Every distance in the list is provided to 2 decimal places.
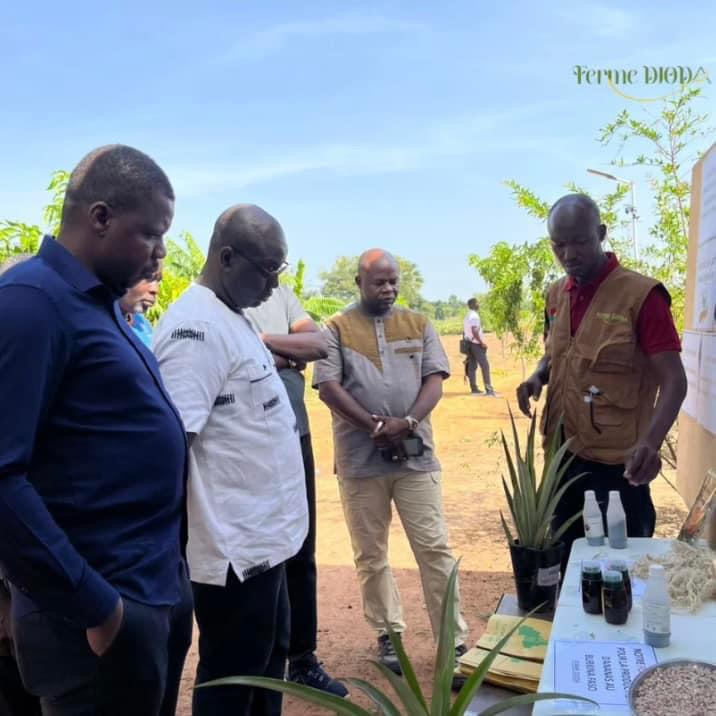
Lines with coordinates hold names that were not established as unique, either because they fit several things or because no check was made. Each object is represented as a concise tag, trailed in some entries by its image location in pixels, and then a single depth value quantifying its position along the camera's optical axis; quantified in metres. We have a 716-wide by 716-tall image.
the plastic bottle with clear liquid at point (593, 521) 2.54
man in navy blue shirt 1.37
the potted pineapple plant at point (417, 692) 1.32
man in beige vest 2.87
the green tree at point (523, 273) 7.07
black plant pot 2.66
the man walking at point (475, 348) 15.20
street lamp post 5.32
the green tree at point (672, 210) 4.88
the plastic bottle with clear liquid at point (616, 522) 2.45
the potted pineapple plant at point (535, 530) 2.67
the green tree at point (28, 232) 5.73
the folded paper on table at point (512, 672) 2.06
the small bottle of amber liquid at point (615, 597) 1.88
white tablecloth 1.54
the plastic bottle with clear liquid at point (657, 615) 1.77
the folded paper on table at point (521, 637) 2.22
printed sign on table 1.56
